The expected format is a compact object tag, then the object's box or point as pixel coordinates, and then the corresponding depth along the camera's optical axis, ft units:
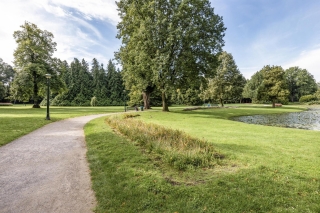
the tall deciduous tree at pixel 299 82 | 256.73
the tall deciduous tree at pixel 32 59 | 109.50
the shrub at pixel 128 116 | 59.35
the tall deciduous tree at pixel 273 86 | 138.51
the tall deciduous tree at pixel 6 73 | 239.79
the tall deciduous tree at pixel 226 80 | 142.72
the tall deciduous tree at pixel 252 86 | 215.92
